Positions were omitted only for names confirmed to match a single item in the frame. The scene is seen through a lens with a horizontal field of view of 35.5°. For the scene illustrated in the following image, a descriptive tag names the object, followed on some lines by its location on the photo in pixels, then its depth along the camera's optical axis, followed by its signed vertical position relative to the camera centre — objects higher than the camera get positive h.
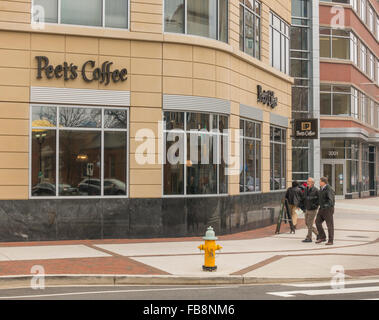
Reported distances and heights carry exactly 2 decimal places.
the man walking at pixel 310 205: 16.20 -0.88
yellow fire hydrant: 10.90 -1.46
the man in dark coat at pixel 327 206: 15.74 -0.88
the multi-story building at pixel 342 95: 39.50 +5.34
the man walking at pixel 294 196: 19.22 -0.74
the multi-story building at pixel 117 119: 15.87 +1.53
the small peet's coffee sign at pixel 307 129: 23.73 +1.79
